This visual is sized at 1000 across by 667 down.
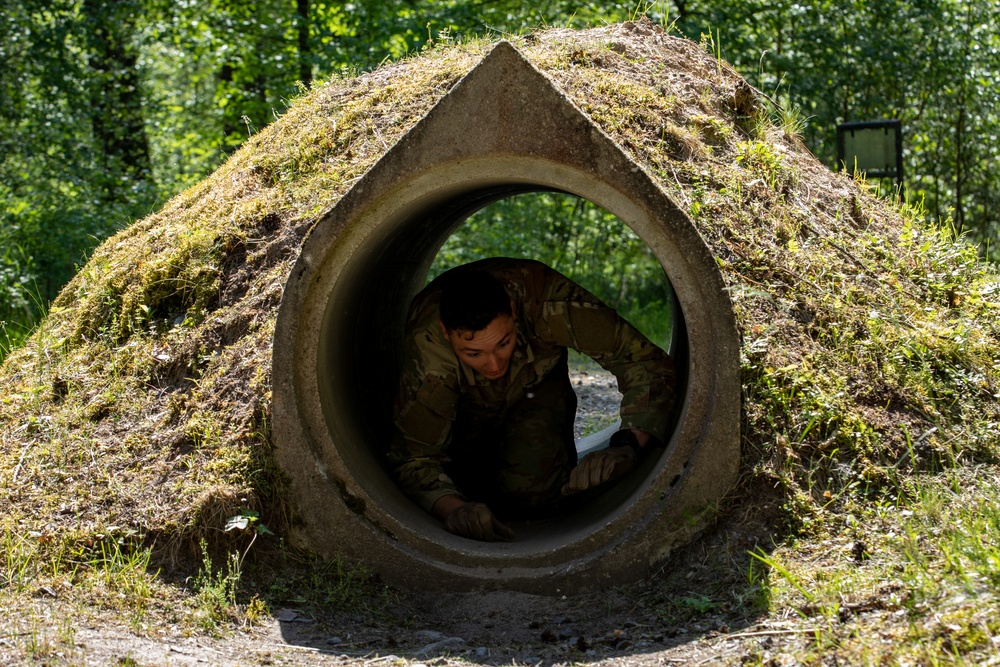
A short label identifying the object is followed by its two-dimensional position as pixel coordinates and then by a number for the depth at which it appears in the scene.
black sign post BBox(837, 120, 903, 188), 7.48
